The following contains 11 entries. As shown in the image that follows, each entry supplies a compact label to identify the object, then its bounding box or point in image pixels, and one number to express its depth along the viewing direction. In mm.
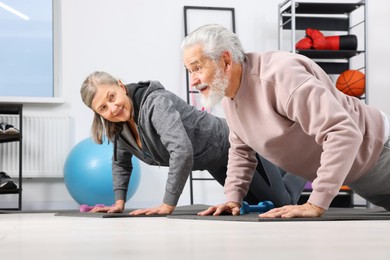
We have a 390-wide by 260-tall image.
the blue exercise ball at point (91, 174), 5578
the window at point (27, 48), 6629
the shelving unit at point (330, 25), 6555
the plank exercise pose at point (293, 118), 2156
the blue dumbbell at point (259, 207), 2862
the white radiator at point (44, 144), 6426
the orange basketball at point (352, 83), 6352
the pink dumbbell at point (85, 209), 4504
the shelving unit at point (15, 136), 5836
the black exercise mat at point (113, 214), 2926
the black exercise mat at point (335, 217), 2143
